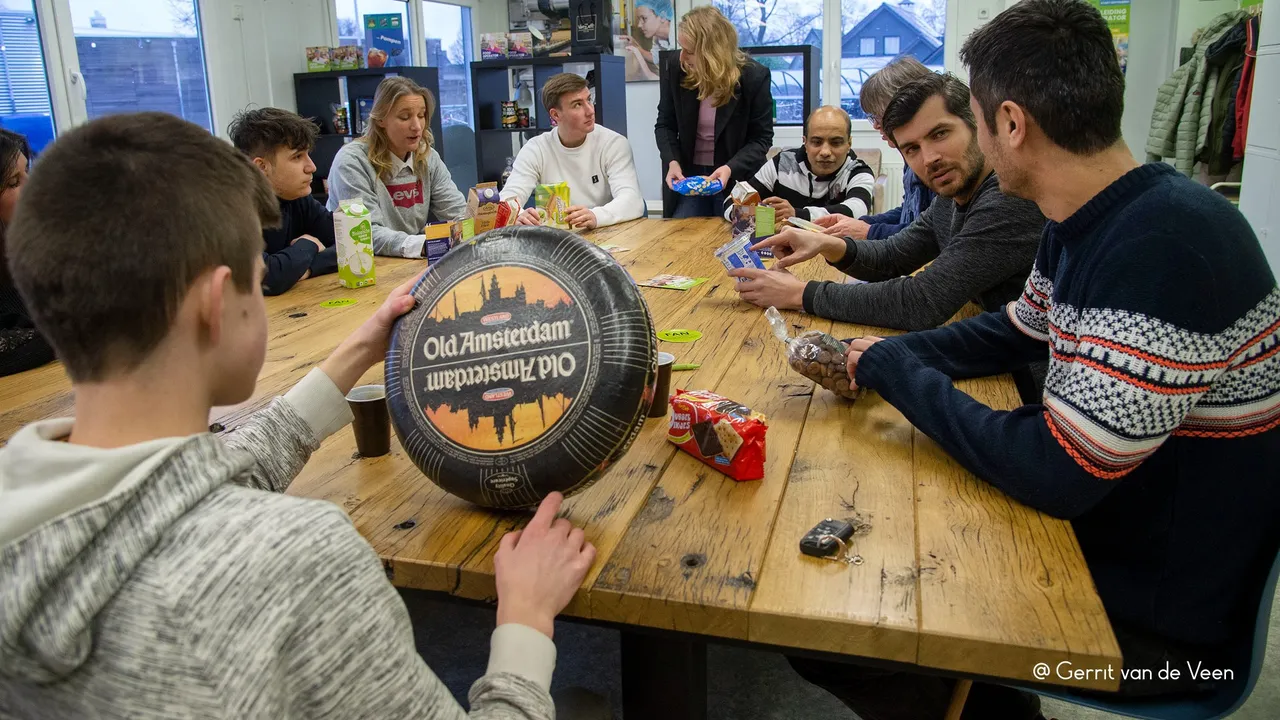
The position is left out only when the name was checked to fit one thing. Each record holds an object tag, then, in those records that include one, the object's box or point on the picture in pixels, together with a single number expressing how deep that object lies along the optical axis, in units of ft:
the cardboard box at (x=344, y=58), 21.07
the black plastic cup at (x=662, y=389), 5.02
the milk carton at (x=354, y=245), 9.07
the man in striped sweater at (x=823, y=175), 13.50
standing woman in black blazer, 14.87
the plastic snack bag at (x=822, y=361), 5.42
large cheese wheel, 3.69
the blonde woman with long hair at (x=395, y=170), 11.66
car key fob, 3.63
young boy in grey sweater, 2.32
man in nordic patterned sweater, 3.75
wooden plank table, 3.19
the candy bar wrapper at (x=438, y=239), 9.77
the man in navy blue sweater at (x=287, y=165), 9.74
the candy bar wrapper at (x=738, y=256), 7.92
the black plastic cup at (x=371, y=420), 4.69
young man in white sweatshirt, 14.05
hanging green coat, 17.67
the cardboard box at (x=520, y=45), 22.15
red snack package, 4.32
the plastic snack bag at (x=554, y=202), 11.89
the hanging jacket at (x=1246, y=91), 15.94
